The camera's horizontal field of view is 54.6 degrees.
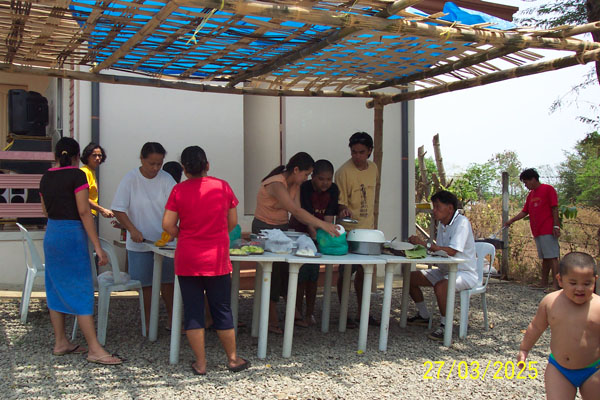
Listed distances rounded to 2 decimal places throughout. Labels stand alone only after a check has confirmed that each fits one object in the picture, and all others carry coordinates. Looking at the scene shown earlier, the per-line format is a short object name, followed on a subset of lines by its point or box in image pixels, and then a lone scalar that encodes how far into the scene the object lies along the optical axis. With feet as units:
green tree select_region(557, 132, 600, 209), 45.20
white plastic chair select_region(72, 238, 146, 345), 15.74
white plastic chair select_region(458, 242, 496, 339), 17.35
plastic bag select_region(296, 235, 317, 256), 14.73
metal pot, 15.94
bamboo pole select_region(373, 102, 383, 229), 22.82
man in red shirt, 26.48
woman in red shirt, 12.84
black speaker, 27.68
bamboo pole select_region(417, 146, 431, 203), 41.78
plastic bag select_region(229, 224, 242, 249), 15.11
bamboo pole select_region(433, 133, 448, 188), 39.53
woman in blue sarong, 13.80
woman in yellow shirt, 17.83
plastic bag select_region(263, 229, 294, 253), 14.94
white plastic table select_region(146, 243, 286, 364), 14.15
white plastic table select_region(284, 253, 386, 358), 14.55
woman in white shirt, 16.08
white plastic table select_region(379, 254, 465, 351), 15.52
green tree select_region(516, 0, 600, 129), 33.03
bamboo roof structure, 13.52
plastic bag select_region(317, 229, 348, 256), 15.48
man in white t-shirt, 16.90
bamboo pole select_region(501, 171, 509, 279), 29.76
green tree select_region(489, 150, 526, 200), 104.38
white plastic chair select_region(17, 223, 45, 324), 17.56
